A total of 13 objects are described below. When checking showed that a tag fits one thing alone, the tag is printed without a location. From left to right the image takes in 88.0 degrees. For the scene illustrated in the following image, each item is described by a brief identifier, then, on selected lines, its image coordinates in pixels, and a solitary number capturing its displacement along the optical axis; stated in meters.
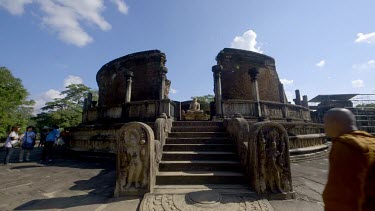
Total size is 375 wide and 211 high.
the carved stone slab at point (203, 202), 3.06
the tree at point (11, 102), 16.96
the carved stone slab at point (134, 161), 3.76
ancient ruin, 3.62
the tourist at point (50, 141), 8.46
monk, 1.32
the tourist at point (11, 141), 7.62
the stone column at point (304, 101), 14.43
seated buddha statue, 11.79
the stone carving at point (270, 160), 3.65
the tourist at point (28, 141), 8.15
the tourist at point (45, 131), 9.78
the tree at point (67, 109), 29.70
